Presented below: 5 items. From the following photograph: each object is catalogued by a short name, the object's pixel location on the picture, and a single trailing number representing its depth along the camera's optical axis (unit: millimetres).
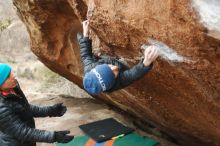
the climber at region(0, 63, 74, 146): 3842
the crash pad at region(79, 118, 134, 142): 6065
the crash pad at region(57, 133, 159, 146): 5844
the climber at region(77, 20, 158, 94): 3492
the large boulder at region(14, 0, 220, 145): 3172
